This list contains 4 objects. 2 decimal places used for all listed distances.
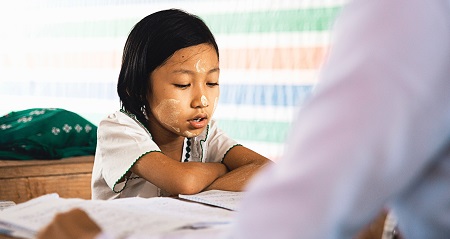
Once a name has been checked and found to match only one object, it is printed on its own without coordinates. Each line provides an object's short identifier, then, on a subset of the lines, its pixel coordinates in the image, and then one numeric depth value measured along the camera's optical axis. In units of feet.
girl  5.47
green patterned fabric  9.47
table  8.57
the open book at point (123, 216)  2.82
